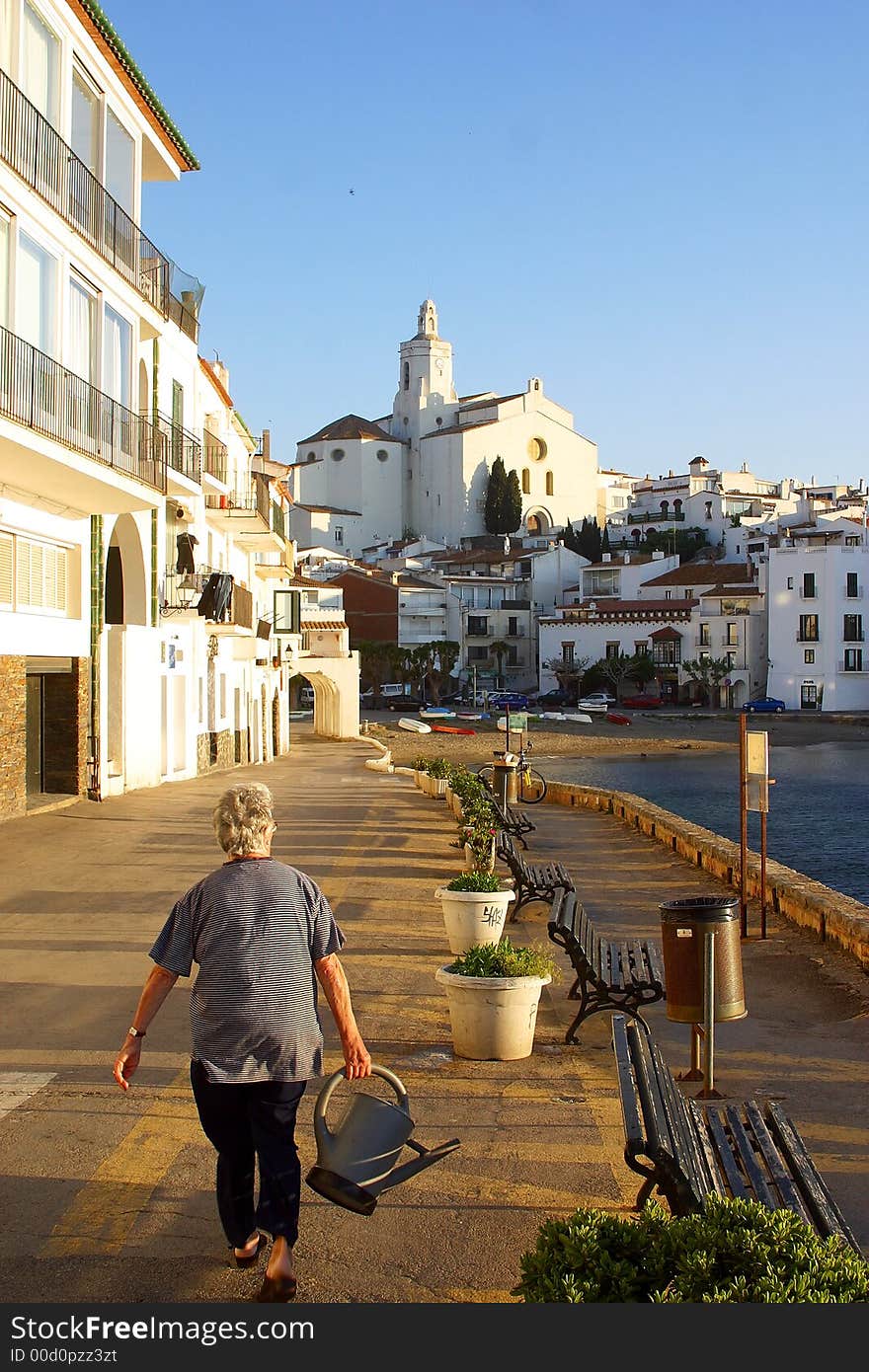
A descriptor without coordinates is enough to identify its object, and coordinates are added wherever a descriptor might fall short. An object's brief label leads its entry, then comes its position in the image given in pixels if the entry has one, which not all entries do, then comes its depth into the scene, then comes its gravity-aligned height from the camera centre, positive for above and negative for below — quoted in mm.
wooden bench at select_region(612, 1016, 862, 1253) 4148 -1690
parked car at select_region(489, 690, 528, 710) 95250 -2390
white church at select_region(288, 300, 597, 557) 133625 +20718
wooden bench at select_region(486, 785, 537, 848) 18531 -2234
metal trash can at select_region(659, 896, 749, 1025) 7207 -1584
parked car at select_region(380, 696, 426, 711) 93688 -2547
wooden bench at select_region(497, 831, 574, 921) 12562 -2016
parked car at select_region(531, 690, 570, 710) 97925 -2348
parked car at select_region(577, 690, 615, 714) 92438 -2452
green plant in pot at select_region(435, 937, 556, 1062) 7363 -1850
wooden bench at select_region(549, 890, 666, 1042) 8062 -1918
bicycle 28859 -2596
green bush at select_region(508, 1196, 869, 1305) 3193 -1488
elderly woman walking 4457 -1128
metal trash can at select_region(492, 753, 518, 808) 24942 -2045
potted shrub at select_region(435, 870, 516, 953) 9820 -1798
